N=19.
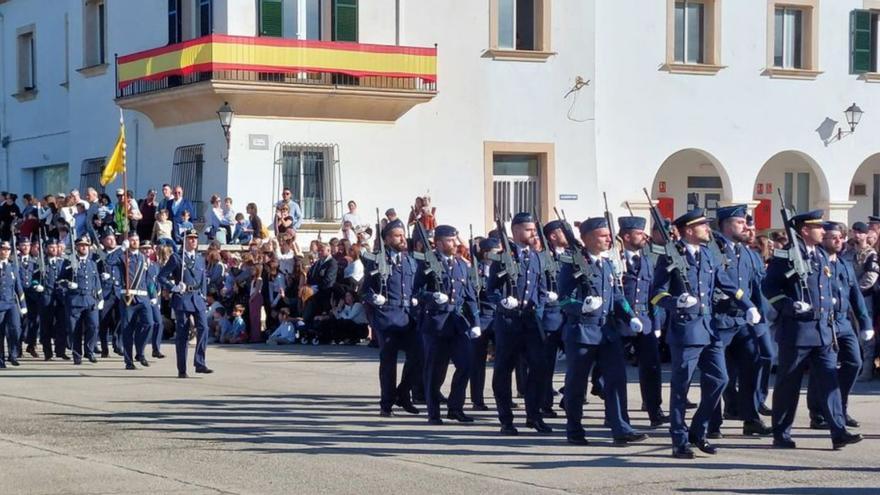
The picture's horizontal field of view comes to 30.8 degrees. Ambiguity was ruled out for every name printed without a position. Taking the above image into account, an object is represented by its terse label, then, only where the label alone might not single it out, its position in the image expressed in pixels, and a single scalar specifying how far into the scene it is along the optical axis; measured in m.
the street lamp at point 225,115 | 29.33
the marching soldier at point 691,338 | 12.41
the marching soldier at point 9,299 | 21.66
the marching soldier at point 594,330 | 13.00
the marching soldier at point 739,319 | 12.96
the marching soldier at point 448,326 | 14.89
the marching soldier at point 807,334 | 12.79
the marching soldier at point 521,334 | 14.11
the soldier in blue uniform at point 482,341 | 15.34
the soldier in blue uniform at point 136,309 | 21.50
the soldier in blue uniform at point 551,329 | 14.29
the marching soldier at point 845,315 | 13.07
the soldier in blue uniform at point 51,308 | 23.28
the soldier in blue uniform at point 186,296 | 19.83
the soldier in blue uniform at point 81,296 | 22.28
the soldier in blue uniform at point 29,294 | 23.88
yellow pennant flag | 28.09
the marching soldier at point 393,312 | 15.51
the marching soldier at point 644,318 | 14.26
